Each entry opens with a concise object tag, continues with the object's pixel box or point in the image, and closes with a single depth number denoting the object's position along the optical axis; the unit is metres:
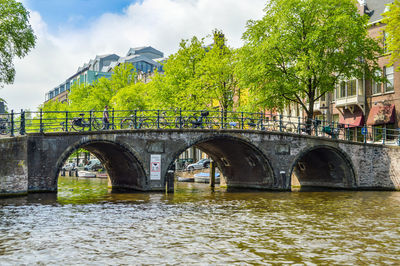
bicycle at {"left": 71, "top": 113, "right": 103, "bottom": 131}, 21.42
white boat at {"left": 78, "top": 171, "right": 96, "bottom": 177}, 45.59
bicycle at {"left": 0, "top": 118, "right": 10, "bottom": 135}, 20.01
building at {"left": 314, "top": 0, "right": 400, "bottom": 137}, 33.34
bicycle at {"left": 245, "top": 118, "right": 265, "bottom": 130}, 23.78
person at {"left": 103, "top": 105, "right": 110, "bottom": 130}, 22.45
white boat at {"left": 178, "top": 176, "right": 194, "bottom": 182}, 37.78
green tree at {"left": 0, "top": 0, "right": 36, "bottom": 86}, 26.62
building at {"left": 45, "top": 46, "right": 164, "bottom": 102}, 90.94
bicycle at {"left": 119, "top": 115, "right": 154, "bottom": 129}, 22.34
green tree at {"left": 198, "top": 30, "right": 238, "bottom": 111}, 34.00
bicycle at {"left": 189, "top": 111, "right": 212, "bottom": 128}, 23.39
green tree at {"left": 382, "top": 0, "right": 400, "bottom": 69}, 25.23
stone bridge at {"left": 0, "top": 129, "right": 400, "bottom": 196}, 20.28
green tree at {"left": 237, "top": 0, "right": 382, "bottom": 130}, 27.86
